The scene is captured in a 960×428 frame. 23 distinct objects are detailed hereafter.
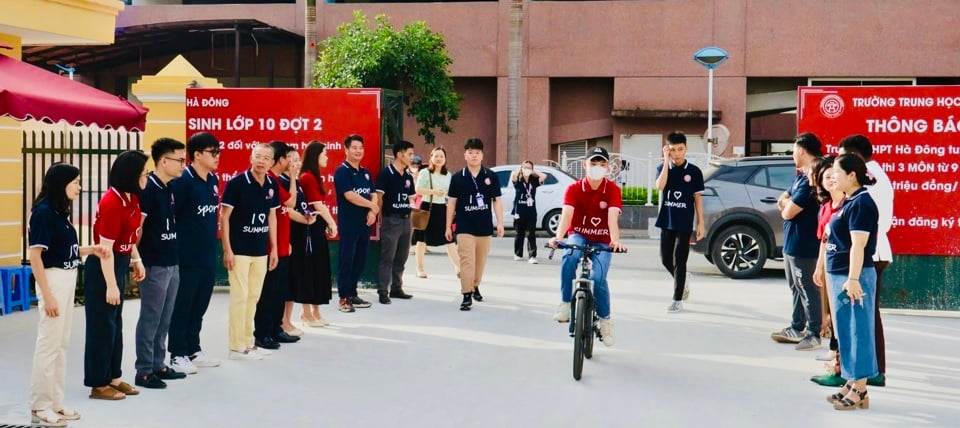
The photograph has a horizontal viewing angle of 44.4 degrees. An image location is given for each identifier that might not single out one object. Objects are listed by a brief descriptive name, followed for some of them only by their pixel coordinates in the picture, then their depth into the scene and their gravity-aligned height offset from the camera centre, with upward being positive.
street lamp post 27.31 +3.30
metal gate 12.45 +0.33
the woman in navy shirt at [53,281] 6.89 -0.56
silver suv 15.66 -0.29
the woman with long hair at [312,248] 10.72 -0.54
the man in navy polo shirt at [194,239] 8.43 -0.36
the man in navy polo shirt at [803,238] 9.78 -0.33
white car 23.17 -0.03
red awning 9.34 +0.73
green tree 29.86 +3.27
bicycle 8.31 -0.82
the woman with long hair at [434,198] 15.23 -0.07
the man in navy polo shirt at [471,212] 12.50 -0.20
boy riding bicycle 9.28 -0.20
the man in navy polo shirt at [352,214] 12.27 -0.24
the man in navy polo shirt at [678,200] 12.05 -0.04
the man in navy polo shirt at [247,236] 9.10 -0.36
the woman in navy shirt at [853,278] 7.39 -0.51
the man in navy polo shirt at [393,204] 12.96 -0.13
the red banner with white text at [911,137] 11.79 +0.63
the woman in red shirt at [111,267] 7.35 -0.50
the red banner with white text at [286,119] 13.44 +0.82
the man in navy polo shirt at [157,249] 7.89 -0.41
